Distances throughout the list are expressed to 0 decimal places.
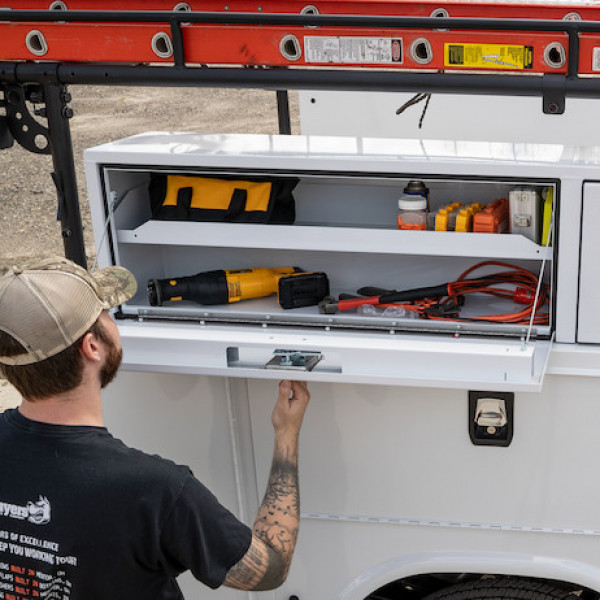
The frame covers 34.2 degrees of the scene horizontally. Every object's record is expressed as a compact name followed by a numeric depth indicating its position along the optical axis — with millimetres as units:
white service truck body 2555
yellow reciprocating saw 2949
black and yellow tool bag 2938
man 1896
